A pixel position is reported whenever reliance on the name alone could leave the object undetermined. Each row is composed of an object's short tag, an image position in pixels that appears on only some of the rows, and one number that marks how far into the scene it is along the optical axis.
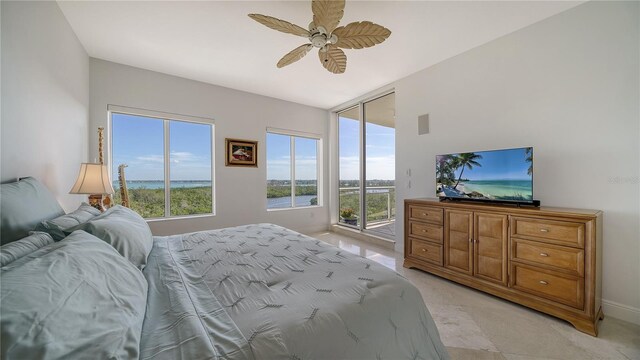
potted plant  5.10
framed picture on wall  4.15
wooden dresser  1.87
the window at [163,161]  3.48
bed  0.61
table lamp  2.16
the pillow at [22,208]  1.10
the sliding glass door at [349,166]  4.91
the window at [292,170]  4.78
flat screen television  2.30
